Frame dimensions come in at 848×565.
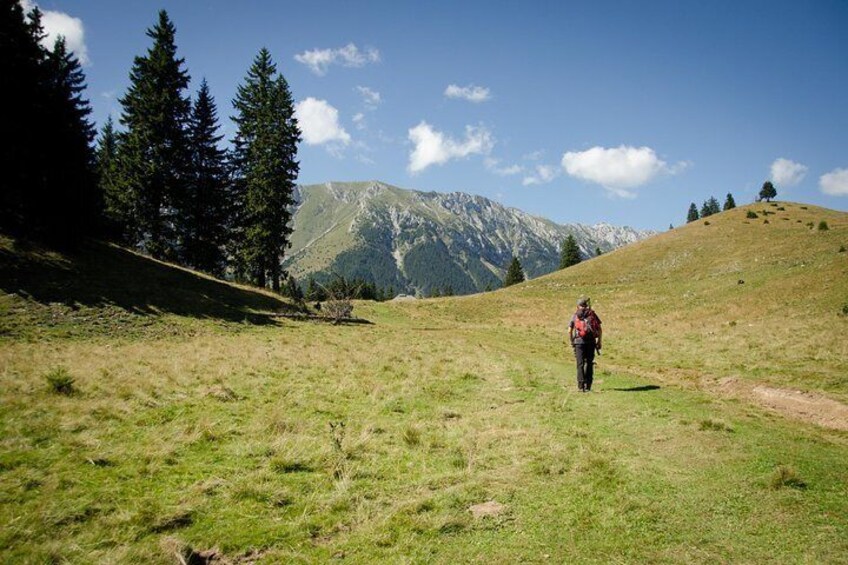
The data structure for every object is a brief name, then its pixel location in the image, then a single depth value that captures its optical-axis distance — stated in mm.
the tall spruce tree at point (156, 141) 37531
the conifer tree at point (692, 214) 149375
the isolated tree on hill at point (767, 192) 100750
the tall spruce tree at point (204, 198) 41812
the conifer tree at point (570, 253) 105688
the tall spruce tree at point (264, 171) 41156
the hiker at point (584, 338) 13852
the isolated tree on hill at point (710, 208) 139862
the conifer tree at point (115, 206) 37438
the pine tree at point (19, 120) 23703
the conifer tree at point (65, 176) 25469
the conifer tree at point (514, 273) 109562
